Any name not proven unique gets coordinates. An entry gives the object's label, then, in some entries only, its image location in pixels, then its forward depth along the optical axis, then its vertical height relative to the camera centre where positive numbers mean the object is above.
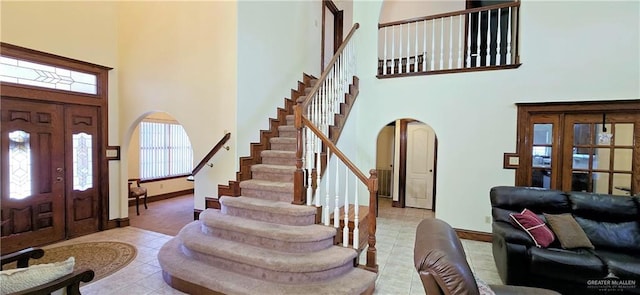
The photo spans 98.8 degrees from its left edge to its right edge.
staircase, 2.46 -1.09
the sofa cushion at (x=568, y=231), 2.68 -0.87
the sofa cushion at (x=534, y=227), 2.69 -0.84
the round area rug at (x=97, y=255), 3.21 -1.50
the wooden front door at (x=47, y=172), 3.58 -0.50
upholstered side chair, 5.64 -1.08
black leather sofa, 2.35 -0.99
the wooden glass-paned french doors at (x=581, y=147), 3.64 -0.02
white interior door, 6.33 -0.54
